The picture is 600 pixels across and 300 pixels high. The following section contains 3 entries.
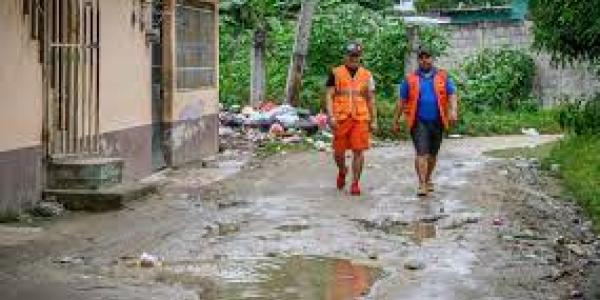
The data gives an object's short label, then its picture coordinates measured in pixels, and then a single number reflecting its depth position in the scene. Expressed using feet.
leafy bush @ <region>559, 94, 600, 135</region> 51.96
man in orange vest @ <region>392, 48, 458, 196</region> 41.63
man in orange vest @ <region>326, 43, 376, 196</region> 42.19
